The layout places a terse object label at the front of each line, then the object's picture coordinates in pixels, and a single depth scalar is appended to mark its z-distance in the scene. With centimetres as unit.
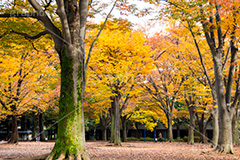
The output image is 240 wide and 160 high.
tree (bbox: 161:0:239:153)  1123
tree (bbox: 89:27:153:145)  2002
